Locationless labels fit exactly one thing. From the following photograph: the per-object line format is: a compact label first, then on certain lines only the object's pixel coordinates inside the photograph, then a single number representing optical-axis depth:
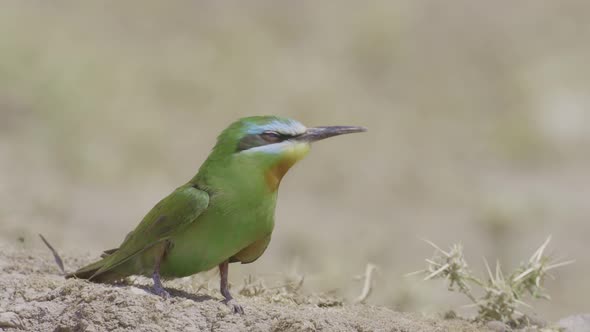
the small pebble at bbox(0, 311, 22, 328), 8.45
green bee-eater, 8.65
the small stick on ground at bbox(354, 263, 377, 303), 10.59
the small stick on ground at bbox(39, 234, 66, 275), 10.36
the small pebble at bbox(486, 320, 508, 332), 9.59
